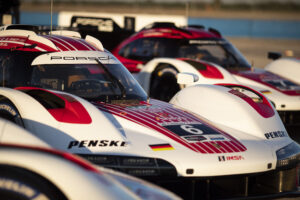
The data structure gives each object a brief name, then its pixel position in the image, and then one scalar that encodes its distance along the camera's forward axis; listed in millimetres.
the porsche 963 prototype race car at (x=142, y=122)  10695
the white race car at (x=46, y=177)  6656
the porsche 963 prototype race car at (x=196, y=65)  21391
